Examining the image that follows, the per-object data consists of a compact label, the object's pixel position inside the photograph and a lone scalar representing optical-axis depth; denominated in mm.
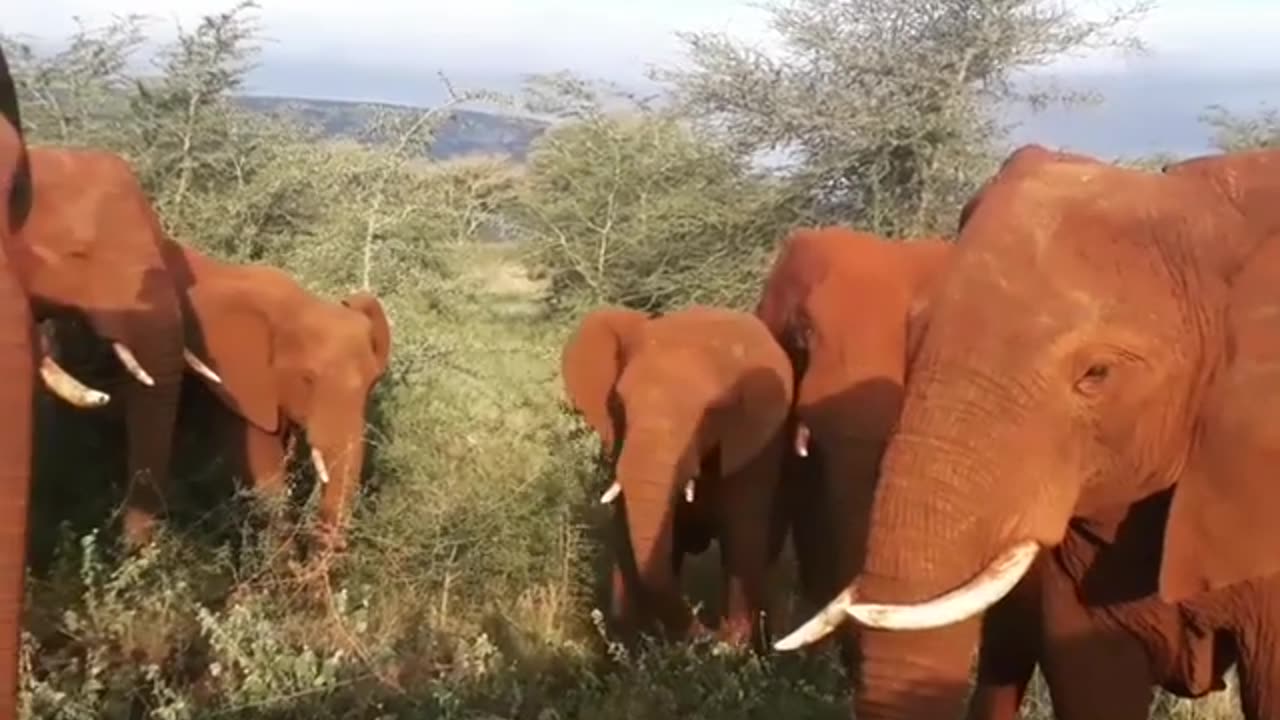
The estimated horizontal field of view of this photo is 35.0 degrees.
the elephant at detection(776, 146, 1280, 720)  3773
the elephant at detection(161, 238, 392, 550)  9625
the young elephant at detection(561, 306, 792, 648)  7941
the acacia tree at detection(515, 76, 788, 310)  15594
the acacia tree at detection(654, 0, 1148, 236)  15438
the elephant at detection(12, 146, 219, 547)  8445
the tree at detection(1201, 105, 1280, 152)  18781
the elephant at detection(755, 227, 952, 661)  7934
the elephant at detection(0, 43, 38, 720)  3035
